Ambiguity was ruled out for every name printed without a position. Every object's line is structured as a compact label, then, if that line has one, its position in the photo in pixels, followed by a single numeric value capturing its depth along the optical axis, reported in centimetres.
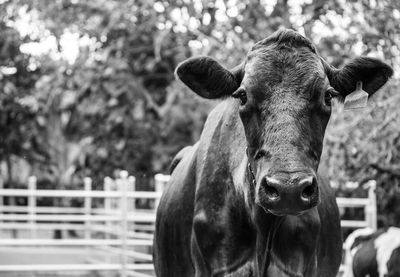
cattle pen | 1146
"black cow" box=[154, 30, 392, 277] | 365
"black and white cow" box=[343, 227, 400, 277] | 872
